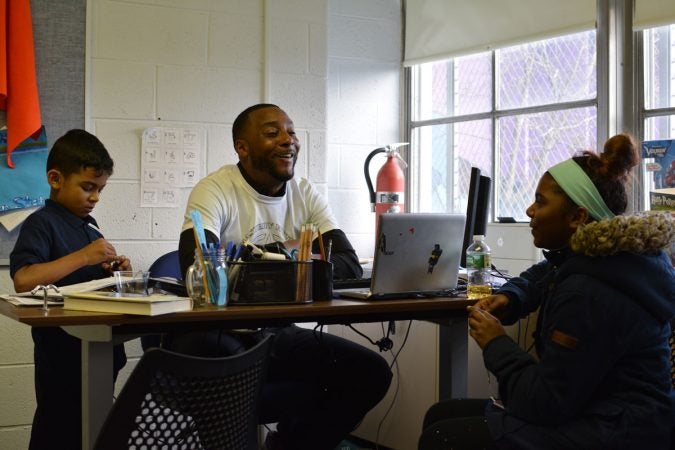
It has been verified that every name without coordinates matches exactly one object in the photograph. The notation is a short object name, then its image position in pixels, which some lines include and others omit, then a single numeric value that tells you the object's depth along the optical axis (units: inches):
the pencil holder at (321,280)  77.2
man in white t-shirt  89.6
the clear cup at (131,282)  69.2
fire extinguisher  143.8
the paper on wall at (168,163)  130.3
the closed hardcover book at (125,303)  63.3
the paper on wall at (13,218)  119.0
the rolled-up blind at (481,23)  128.1
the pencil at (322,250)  78.2
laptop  76.9
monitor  97.0
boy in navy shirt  81.6
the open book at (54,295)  70.0
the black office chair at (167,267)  107.7
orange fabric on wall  118.6
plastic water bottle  84.4
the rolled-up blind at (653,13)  115.2
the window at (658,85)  118.5
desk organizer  72.3
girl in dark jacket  57.7
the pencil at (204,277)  71.3
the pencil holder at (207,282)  71.2
